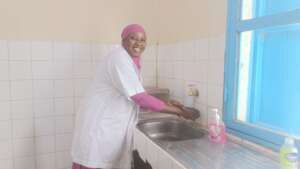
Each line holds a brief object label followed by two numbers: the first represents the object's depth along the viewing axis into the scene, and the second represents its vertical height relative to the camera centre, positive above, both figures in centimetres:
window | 114 -1
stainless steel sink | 173 -43
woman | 150 -28
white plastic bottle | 95 -32
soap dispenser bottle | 137 -33
